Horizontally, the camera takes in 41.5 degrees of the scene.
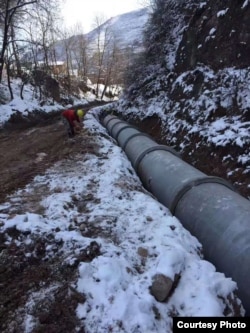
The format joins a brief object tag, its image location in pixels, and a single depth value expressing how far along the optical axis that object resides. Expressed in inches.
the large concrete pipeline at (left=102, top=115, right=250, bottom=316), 137.8
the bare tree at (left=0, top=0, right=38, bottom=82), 697.6
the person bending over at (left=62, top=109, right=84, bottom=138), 460.4
